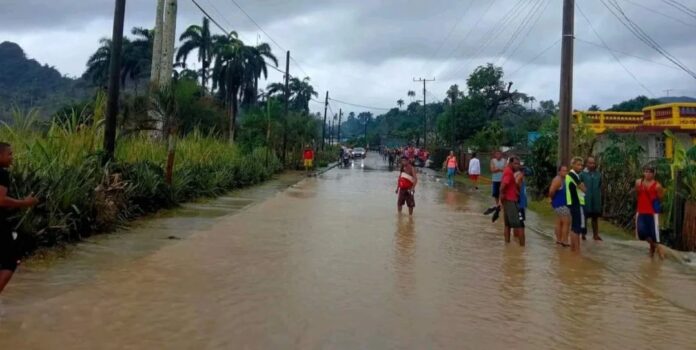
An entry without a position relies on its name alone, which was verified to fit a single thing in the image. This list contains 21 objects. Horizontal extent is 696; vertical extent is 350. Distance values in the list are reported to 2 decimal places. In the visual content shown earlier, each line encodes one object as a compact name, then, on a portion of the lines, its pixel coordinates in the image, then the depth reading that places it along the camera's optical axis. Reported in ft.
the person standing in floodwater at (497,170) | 56.24
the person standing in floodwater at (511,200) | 38.06
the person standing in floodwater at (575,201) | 36.35
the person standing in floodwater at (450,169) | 99.25
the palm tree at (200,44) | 216.95
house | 82.38
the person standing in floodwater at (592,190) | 41.52
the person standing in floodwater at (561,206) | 36.91
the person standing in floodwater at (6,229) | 18.28
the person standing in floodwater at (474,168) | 96.73
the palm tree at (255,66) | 231.71
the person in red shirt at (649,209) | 34.86
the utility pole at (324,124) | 215.53
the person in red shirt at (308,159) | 136.46
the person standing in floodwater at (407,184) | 52.75
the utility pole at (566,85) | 50.49
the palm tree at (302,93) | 330.95
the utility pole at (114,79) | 43.24
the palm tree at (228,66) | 221.35
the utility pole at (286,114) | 130.19
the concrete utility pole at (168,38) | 67.62
